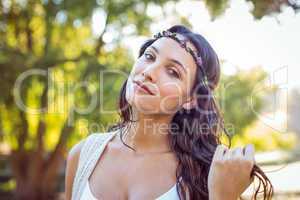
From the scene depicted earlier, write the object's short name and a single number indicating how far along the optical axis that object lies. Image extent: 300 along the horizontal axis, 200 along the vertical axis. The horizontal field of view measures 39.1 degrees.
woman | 0.93
